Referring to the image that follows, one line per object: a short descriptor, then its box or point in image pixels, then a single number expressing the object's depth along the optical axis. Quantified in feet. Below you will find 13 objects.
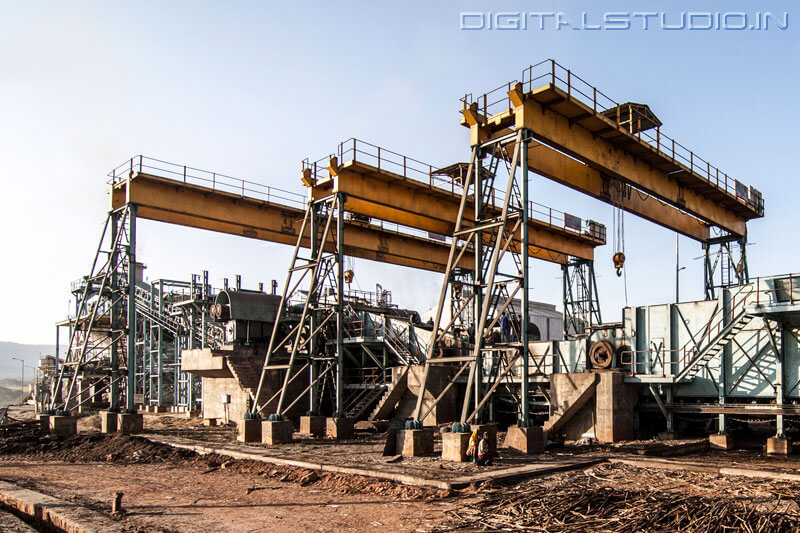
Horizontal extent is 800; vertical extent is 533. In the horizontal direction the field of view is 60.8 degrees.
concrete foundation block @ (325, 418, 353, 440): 78.43
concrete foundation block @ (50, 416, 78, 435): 80.84
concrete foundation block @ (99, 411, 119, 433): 82.02
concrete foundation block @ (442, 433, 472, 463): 53.02
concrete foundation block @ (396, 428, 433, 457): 56.49
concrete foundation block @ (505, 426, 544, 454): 58.85
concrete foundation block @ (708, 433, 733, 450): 67.77
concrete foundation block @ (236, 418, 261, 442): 74.71
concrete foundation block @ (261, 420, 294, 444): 72.69
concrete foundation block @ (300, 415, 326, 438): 80.43
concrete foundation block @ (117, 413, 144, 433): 81.66
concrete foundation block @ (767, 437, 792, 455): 63.26
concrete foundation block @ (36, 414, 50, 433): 84.52
